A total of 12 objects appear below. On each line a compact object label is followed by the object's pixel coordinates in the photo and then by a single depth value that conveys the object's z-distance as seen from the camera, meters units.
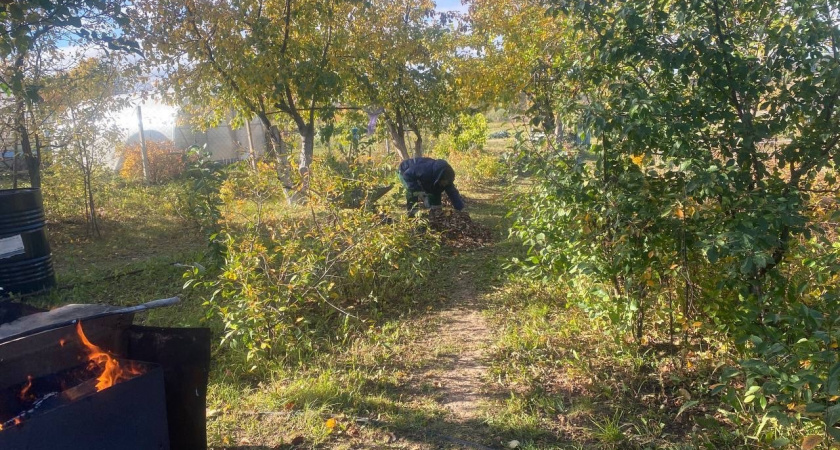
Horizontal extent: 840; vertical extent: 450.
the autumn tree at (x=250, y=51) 6.87
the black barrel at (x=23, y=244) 5.95
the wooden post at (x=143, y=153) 13.23
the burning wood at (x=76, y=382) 2.26
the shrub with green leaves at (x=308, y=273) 4.08
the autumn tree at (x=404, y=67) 8.84
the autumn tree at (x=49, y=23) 3.68
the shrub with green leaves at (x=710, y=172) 2.68
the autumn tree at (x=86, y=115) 7.37
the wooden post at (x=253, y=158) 4.92
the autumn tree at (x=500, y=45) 8.42
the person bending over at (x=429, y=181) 7.83
